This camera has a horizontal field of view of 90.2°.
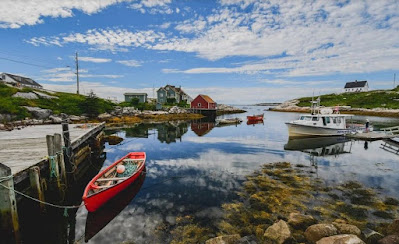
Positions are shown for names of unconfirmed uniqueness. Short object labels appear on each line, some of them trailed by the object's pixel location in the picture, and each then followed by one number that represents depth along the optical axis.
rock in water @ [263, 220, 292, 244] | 6.80
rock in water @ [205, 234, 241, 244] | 6.73
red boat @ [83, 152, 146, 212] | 8.89
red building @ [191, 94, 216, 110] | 72.50
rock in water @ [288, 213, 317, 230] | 7.98
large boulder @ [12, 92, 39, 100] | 38.38
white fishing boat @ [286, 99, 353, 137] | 28.55
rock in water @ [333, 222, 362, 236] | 7.02
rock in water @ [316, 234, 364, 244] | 5.86
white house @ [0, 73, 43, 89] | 67.59
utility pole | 53.88
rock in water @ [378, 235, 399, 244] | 6.04
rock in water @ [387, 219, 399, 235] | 7.04
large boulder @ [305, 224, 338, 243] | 6.88
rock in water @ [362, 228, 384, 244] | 6.50
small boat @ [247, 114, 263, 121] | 52.40
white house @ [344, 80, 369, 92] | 119.69
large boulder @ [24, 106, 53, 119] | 32.84
